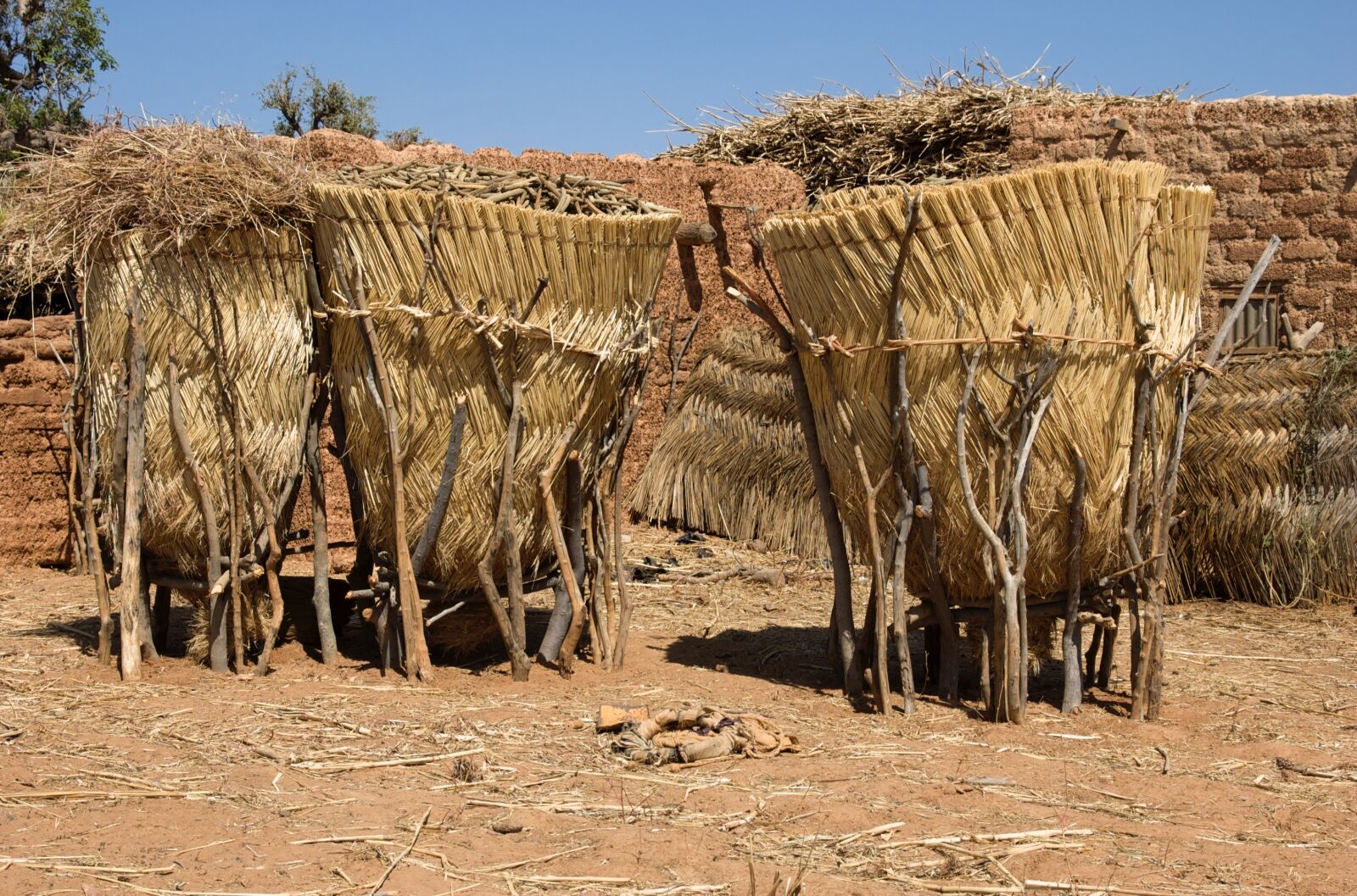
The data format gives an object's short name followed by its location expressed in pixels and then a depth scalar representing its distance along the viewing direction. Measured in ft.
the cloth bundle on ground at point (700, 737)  13.75
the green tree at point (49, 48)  58.70
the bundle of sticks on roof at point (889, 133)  33.55
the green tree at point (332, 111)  65.26
